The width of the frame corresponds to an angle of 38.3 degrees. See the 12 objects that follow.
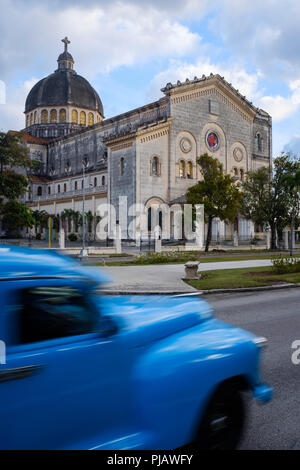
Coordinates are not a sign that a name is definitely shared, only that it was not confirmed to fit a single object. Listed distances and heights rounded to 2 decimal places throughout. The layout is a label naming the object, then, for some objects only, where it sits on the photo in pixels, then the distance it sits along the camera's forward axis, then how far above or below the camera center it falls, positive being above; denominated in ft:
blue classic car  8.63 -3.05
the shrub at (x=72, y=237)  185.06 +0.46
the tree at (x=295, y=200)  133.66 +11.61
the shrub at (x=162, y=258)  88.98 -4.44
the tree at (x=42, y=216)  207.41 +10.55
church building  160.25 +42.14
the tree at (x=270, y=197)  141.18 +13.20
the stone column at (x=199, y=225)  128.06 +4.01
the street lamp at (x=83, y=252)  108.32 -3.61
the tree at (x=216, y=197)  126.21 +11.92
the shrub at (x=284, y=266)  66.64 -4.70
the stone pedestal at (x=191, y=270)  58.03 -4.44
